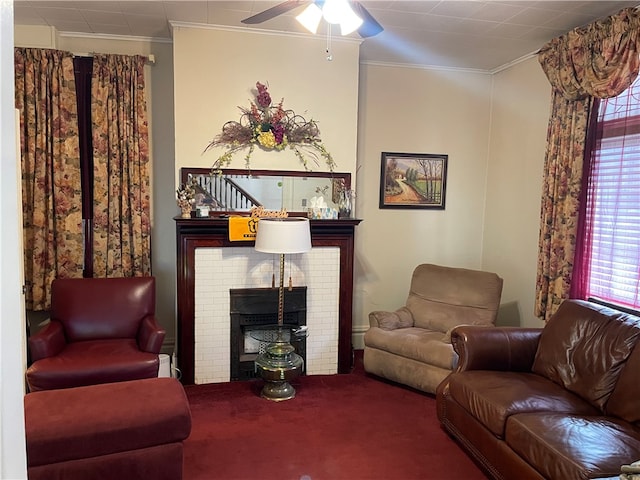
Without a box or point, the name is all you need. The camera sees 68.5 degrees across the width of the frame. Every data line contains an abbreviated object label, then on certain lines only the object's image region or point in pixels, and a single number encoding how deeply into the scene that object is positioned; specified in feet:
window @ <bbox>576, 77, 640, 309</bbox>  9.77
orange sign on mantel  11.37
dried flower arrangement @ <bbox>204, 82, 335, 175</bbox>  11.82
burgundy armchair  9.16
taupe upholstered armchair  11.03
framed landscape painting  14.56
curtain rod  12.08
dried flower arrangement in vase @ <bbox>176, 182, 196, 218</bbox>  11.43
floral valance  9.14
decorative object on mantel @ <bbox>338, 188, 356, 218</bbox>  12.62
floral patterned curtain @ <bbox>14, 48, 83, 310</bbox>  11.64
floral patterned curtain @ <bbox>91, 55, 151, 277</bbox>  12.11
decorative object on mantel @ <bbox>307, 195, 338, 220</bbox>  12.32
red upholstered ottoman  6.68
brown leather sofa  6.49
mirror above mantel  11.89
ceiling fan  7.14
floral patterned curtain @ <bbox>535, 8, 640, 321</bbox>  9.27
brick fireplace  11.45
